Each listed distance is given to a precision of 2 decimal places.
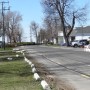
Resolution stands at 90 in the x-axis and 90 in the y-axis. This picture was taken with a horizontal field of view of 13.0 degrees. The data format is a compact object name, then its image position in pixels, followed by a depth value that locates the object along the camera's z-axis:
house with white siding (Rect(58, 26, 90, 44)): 134.50
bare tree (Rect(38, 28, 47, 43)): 177.64
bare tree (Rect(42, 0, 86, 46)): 96.12
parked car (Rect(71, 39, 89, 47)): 83.18
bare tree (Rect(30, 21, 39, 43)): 191.07
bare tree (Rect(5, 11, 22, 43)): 135.27
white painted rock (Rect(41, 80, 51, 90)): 13.16
